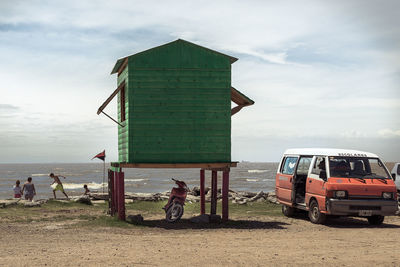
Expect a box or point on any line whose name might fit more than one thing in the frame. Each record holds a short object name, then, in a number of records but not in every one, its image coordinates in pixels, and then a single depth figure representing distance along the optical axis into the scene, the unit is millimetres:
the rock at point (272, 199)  22406
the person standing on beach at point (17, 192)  24391
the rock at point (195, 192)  27203
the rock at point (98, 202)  22912
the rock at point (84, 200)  21859
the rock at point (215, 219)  15758
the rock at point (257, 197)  23194
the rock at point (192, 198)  23908
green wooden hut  15375
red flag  21738
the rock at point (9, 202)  20078
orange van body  14320
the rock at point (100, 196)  24188
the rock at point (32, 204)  20448
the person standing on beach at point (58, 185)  25188
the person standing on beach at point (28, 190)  23156
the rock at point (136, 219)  15383
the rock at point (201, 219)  15680
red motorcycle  15648
